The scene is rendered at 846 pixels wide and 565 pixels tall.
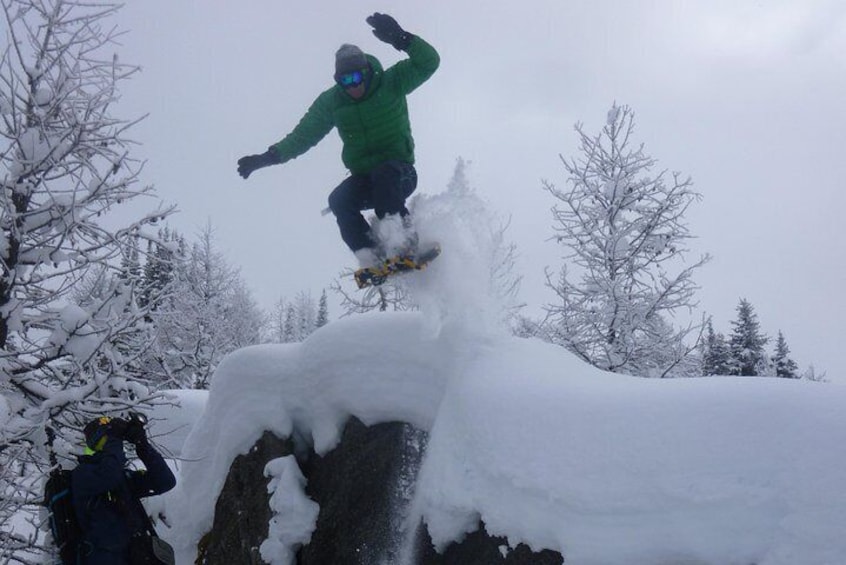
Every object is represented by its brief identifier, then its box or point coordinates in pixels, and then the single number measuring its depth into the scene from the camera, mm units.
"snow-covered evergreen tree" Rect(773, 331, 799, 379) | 27761
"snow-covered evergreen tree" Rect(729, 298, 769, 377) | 25375
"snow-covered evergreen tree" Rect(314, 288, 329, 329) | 50938
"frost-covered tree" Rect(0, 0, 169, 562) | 5586
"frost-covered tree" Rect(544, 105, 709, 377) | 13391
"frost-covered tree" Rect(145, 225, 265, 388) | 21844
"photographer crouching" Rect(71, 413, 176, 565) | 4543
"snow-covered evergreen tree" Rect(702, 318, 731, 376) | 26853
